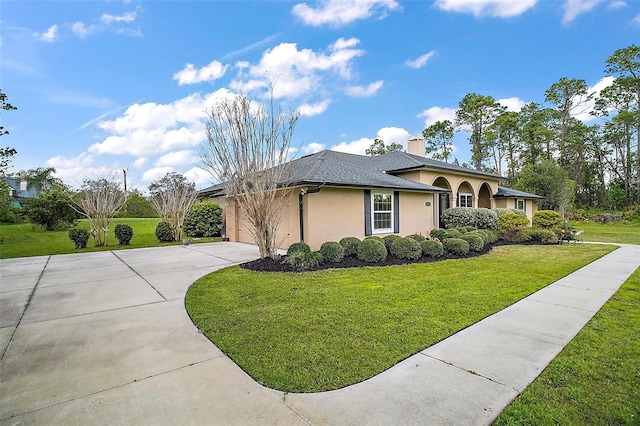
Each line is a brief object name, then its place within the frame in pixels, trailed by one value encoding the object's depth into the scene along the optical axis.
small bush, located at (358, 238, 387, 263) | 9.09
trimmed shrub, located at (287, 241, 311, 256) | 8.96
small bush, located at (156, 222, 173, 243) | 16.39
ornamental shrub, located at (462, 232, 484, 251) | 11.24
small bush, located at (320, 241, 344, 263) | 8.92
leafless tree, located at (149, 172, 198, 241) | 16.67
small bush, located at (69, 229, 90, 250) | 13.64
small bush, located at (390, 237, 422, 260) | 9.55
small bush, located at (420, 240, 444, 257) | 9.98
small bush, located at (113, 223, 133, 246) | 15.09
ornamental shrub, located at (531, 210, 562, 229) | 15.41
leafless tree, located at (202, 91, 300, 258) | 8.48
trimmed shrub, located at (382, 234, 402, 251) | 10.03
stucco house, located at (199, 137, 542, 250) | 10.74
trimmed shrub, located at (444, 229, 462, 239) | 12.13
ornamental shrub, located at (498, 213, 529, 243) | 14.73
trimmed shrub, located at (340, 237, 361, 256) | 9.64
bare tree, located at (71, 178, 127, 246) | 14.21
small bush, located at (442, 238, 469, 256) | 10.52
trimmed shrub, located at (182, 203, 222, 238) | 17.78
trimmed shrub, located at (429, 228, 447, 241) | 12.82
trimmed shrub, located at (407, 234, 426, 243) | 11.17
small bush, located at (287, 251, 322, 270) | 8.37
